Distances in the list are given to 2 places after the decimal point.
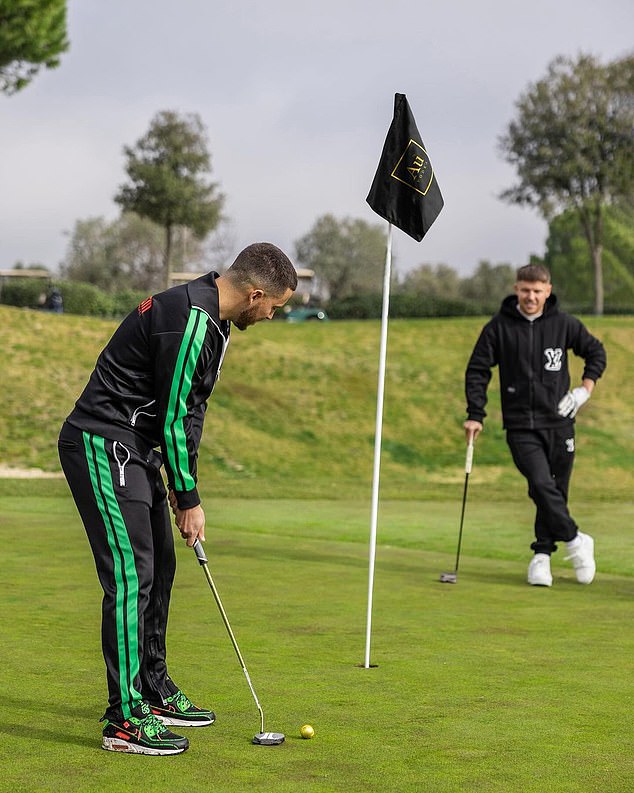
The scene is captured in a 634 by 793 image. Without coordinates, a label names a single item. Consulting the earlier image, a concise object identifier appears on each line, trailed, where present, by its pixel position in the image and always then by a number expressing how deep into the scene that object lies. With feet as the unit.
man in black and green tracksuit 14.80
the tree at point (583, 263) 208.64
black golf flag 22.02
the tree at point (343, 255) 341.21
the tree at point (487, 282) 338.34
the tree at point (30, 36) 122.01
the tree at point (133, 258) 327.47
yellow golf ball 14.80
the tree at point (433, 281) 358.02
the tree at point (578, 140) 178.09
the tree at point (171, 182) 173.58
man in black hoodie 31.60
